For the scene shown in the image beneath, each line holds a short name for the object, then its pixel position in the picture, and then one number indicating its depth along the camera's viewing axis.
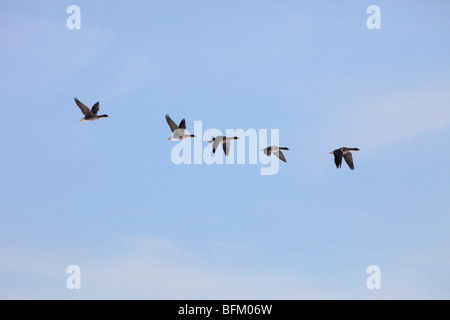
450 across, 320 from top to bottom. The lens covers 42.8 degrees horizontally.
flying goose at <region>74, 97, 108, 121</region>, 32.12
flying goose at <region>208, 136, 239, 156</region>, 32.09
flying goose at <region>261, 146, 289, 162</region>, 33.06
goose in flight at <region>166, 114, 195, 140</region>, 32.09
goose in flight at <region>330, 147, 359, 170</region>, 30.63
